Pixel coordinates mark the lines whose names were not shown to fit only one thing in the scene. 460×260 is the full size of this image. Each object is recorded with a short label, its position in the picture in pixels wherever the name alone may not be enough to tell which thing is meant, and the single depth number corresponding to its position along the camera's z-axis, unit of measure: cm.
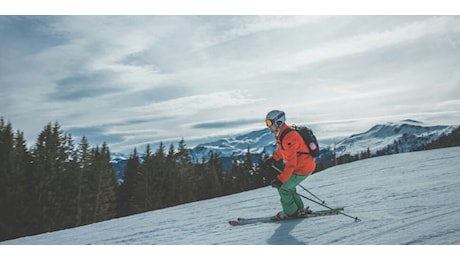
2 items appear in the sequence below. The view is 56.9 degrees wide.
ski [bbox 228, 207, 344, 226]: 458
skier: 429
